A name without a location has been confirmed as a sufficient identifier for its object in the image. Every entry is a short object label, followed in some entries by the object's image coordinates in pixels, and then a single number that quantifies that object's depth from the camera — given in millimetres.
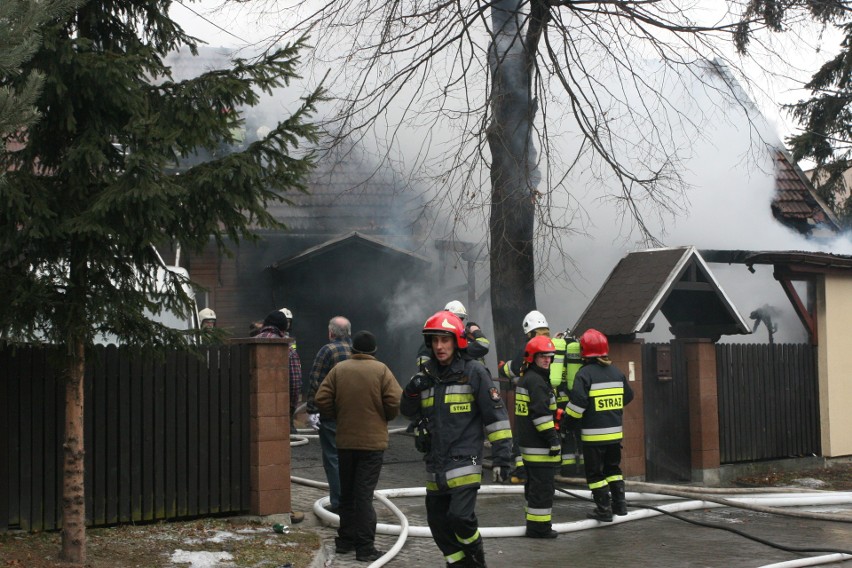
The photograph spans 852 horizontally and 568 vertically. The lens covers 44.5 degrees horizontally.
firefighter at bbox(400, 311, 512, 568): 6477
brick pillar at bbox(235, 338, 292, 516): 8750
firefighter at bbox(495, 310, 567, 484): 10156
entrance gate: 11953
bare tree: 12203
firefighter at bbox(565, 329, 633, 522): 9195
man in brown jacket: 7674
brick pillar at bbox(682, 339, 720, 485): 12078
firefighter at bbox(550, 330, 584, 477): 10367
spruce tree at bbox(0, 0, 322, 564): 6531
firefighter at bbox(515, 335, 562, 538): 8344
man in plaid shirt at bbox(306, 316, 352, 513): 8883
